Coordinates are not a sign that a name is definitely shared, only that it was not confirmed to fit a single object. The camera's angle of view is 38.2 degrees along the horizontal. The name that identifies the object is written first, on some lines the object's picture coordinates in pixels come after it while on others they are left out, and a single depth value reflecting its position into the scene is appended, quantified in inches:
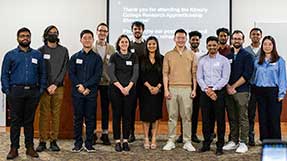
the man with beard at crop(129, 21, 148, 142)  210.8
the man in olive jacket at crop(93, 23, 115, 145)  208.7
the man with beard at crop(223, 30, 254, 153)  192.0
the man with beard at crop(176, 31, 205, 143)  214.4
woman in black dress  199.9
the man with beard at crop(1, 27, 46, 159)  171.5
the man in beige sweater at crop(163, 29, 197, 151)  198.1
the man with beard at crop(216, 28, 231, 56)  203.2
